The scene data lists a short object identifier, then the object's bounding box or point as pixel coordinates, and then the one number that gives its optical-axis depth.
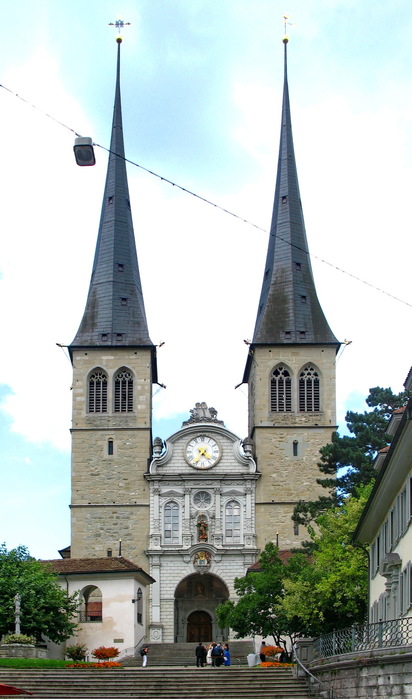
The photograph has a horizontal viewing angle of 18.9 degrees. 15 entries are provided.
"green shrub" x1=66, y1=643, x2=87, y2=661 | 49.06
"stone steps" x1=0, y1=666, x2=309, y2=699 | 33.00
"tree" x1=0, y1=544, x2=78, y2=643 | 47.38
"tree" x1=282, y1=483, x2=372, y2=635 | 42.50
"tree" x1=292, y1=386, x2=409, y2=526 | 61.47
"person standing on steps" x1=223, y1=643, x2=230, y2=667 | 44.06
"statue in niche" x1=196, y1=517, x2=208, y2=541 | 69.12
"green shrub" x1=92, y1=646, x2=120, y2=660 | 48.16
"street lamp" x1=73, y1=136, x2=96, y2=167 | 23.44
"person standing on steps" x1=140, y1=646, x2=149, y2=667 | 47.42
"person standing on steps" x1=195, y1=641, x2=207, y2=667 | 42.97
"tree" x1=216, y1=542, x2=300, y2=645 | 48.19
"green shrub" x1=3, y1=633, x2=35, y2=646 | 43.97
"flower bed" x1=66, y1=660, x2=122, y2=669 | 41.81
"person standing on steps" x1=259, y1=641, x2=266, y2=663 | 46.12
